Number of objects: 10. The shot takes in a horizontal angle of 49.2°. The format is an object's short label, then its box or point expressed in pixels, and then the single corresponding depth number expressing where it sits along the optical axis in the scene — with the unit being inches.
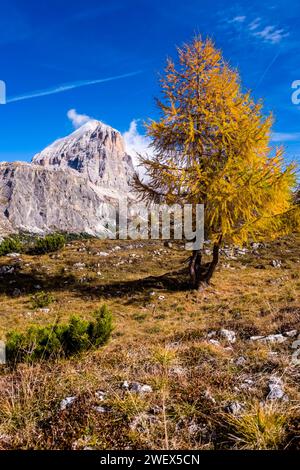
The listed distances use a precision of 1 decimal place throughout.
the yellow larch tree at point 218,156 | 523.8
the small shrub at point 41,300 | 546.6
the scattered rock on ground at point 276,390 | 149.9
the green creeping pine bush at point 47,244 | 909.2
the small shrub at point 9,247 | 925.2
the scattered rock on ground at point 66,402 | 153.7
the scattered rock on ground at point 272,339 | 250.7
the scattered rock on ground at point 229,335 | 280.2
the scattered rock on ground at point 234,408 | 141.0
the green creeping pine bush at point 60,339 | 263.6
